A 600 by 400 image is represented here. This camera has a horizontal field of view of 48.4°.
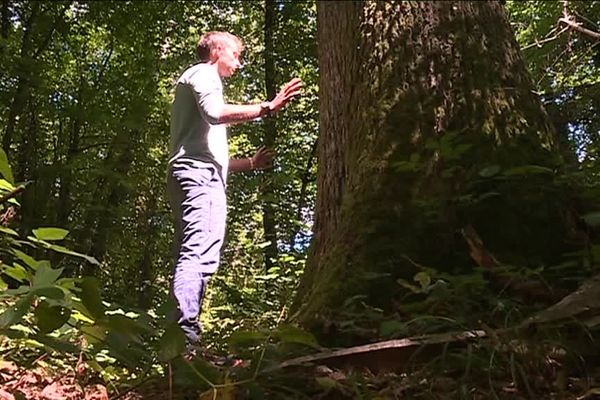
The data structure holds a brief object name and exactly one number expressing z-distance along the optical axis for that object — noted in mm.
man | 3029
